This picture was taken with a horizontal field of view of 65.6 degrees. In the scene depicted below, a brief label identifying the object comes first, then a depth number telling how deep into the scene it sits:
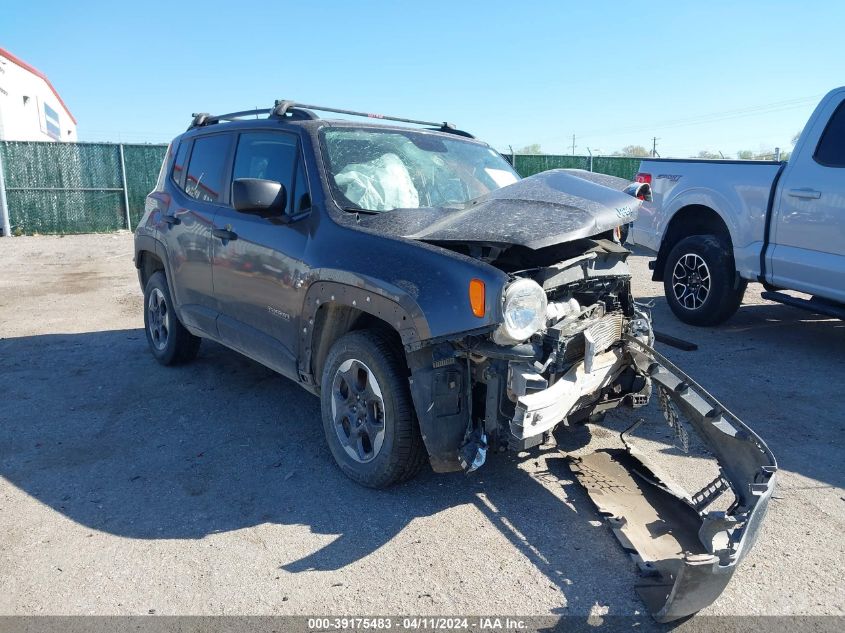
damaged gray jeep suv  2.97
